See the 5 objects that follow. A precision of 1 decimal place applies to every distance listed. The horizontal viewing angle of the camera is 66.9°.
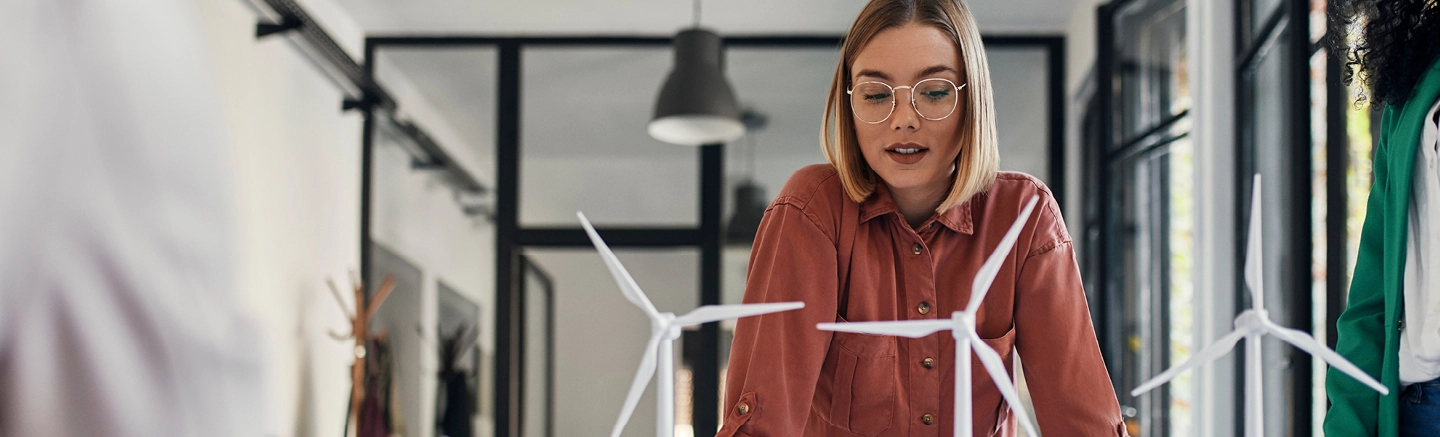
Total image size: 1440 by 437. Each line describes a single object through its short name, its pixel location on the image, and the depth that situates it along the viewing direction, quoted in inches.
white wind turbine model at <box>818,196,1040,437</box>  39.3
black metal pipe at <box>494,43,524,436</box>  225.8
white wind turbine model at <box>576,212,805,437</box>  39.8
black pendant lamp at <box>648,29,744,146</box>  179.8
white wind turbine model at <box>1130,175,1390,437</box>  39.9
